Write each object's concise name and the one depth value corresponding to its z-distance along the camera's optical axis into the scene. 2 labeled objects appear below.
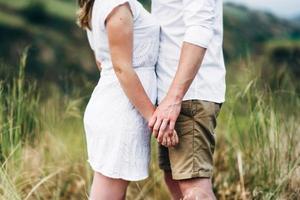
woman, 2.69
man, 2.67
